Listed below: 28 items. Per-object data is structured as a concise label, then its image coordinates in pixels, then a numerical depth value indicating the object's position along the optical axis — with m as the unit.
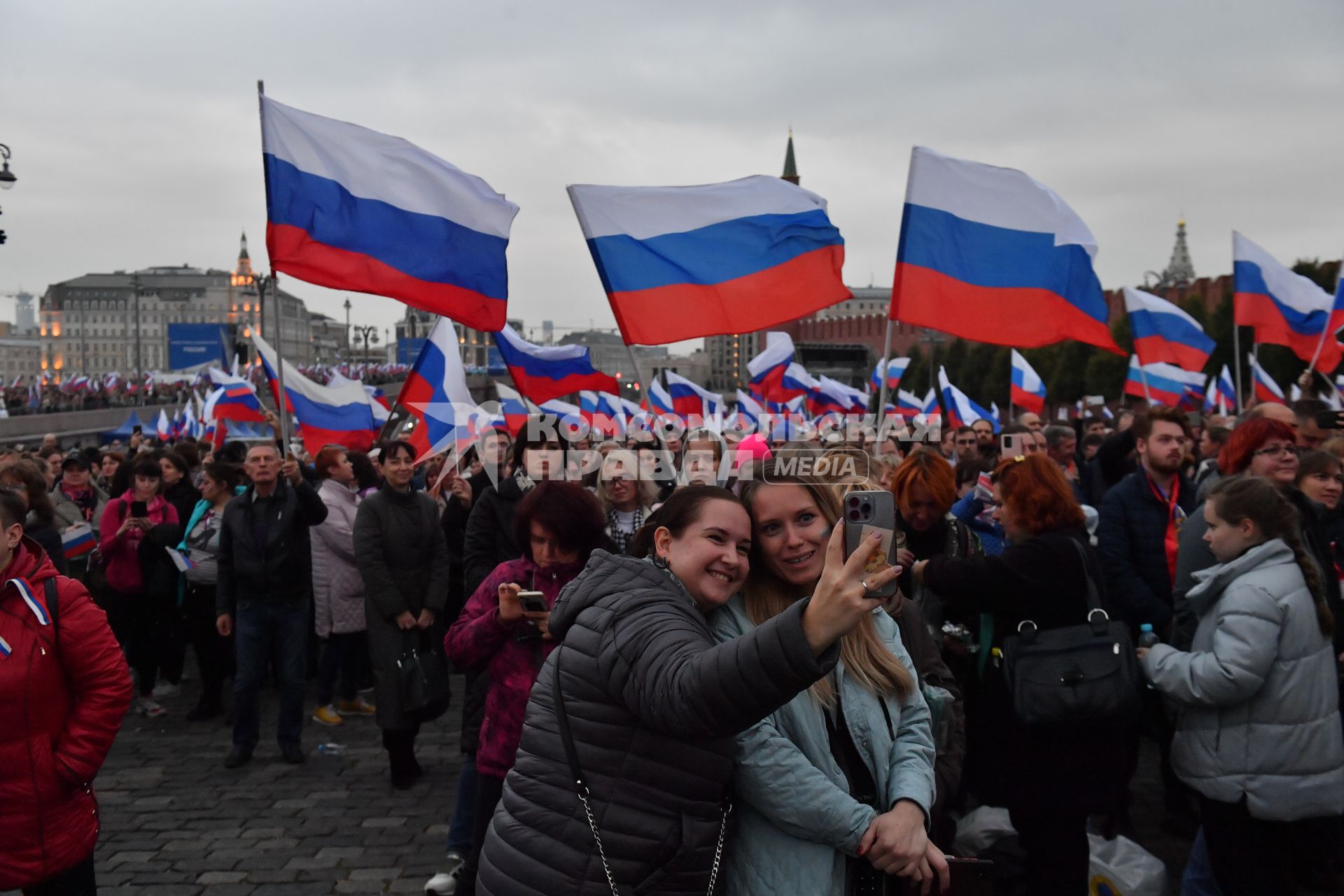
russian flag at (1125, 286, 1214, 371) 12.41
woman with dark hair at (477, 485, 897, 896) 2.06
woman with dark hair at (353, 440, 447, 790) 5.97
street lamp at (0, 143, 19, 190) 13.64
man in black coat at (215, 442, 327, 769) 6.56
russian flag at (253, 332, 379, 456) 11.00
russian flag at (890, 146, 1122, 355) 6.93
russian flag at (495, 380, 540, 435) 13.03
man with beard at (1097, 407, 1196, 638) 5.19
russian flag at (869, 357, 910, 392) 22.29
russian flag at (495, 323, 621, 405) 11.30
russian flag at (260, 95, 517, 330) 6.19
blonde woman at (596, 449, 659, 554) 5.89
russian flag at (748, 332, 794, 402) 16.08
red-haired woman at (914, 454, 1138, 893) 3.80
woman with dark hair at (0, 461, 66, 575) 5.95
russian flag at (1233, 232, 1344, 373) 11.75
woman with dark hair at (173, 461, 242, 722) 7.48
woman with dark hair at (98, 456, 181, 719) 7.65
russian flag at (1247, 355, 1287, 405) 15.48
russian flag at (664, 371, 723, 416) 17.23
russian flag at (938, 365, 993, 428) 15.25
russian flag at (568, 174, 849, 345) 6.66
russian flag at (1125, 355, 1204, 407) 14.80
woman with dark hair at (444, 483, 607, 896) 3.92
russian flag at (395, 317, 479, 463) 10.50
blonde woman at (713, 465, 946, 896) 2.30
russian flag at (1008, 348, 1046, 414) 15.73
